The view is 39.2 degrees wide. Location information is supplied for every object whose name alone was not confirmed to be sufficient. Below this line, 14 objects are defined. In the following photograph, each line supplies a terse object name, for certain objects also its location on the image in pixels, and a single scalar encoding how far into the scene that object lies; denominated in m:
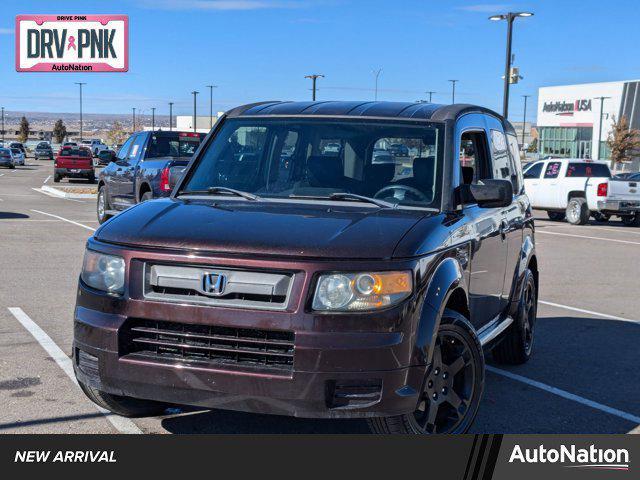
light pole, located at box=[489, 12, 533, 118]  29.34
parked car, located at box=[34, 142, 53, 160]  81.00
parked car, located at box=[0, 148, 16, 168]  56.47
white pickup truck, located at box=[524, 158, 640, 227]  23.66
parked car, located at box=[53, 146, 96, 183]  40.16
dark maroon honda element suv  4.05
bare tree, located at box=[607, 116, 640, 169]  68.94
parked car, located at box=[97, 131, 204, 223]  16.25
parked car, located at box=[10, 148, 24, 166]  63.09
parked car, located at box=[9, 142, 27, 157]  69.41
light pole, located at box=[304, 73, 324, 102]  58.47
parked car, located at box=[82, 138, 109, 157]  81.84
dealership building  79.50
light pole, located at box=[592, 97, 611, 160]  77.79
